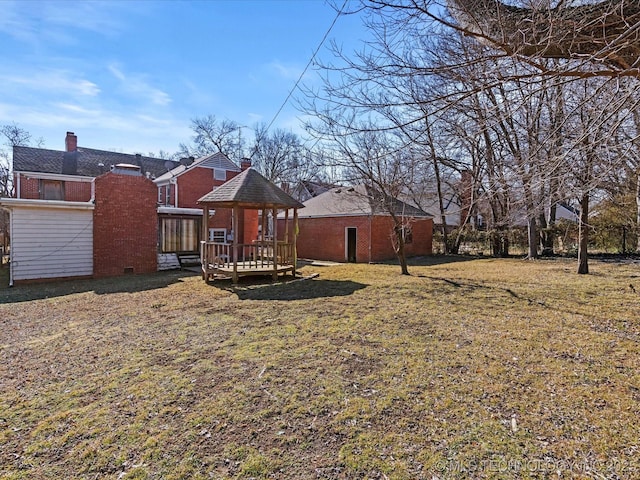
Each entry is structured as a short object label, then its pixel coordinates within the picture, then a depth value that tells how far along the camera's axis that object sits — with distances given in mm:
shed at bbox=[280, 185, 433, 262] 17625
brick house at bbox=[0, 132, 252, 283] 11781
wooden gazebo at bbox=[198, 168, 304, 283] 10549
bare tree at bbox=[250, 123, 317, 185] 38406
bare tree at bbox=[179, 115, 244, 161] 38156
